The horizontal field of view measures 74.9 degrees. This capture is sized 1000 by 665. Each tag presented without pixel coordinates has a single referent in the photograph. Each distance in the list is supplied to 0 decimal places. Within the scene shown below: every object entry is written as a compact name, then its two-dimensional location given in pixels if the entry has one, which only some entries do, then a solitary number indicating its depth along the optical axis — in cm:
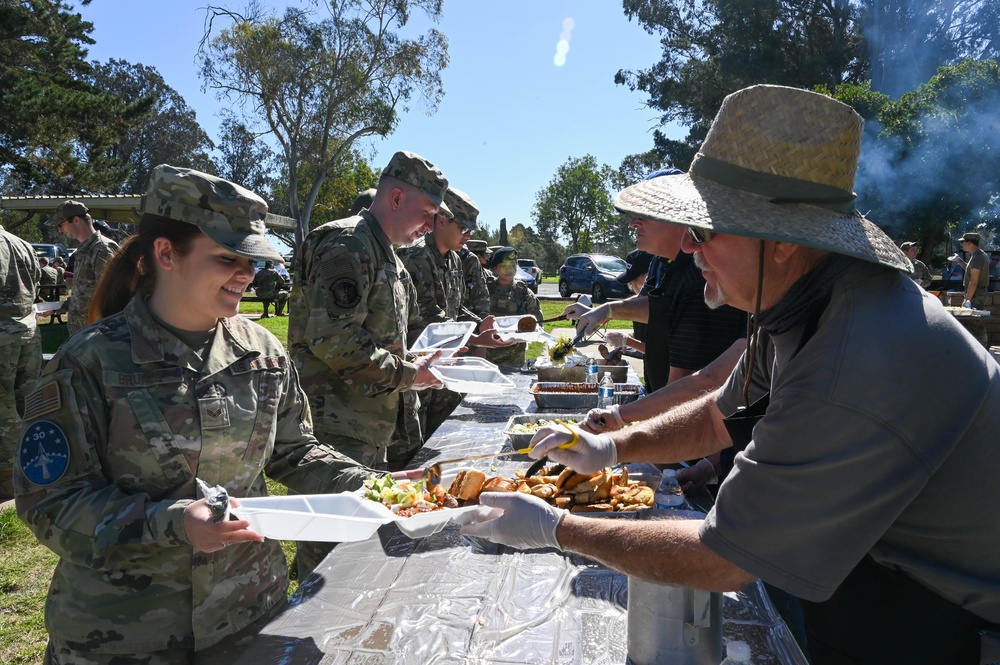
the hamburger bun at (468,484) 209
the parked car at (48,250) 2225
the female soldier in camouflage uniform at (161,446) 157
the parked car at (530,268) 2608
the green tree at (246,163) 4322
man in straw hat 120
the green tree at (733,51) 2638
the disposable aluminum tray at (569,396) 406
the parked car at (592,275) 2391
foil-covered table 155
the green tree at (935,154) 1533
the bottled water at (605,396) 396
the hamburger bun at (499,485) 219
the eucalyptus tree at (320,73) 2383
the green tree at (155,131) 4681
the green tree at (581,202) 5375
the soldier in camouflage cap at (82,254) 722
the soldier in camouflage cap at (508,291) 868
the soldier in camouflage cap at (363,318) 313
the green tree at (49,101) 1583
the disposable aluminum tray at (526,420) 308
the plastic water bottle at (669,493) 224
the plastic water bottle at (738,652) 124
